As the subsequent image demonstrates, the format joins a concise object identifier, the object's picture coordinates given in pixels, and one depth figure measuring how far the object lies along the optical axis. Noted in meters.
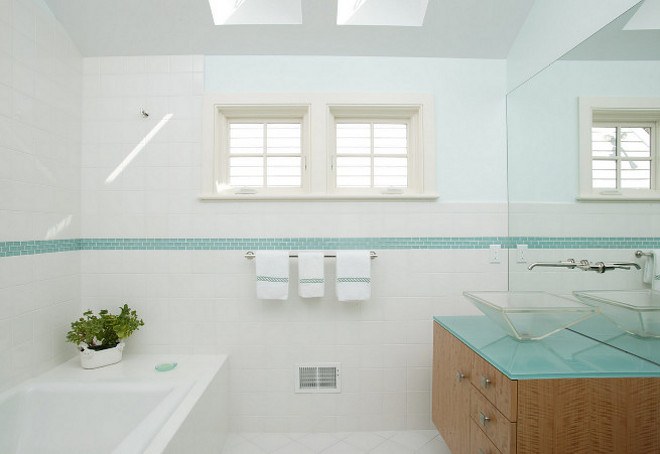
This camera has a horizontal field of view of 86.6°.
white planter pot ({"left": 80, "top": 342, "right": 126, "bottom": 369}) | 1.89
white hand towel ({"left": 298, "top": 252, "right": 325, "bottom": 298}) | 2.03
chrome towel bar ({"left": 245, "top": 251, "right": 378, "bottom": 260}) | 2.07
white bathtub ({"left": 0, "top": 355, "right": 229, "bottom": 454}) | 1.56
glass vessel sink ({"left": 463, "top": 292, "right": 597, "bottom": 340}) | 1.39
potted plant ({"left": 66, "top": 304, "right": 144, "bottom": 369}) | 1.89
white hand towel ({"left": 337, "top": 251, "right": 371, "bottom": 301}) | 2.03
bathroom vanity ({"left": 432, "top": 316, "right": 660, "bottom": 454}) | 1.16
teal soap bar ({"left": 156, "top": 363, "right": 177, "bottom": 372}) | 1.89
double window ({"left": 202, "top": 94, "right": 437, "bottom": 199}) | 2.14
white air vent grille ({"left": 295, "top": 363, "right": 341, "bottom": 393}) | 2.14
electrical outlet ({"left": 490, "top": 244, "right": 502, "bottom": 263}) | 2.17
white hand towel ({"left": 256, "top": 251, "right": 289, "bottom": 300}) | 2.03
